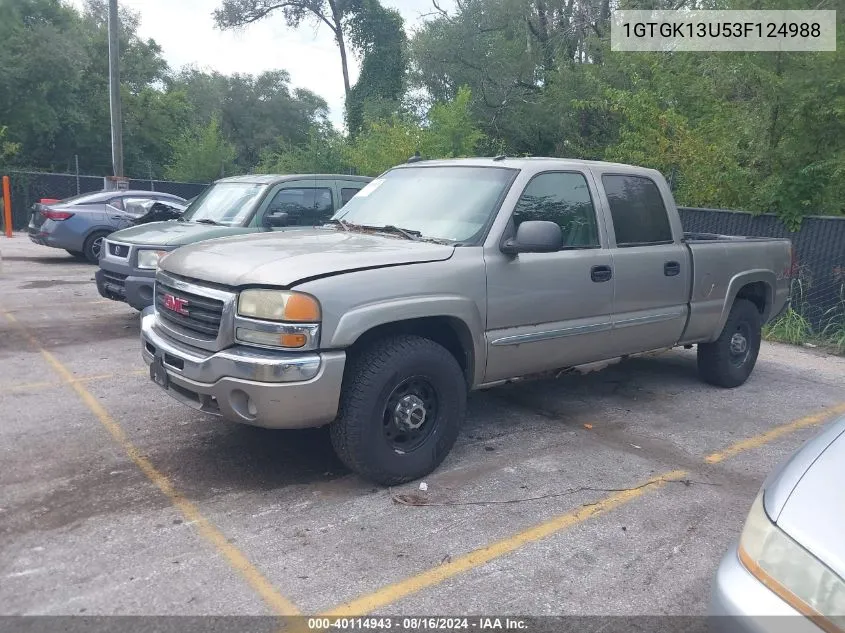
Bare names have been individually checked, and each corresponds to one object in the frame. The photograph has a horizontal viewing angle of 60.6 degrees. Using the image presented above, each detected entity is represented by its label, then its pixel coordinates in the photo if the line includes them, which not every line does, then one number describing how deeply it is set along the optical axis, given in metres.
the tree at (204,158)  27.78
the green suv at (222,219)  7.48
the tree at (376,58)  30.70
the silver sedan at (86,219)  13.27
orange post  19.00
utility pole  17.62
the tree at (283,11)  35.81
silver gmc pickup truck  3.82
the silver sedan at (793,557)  1.99
